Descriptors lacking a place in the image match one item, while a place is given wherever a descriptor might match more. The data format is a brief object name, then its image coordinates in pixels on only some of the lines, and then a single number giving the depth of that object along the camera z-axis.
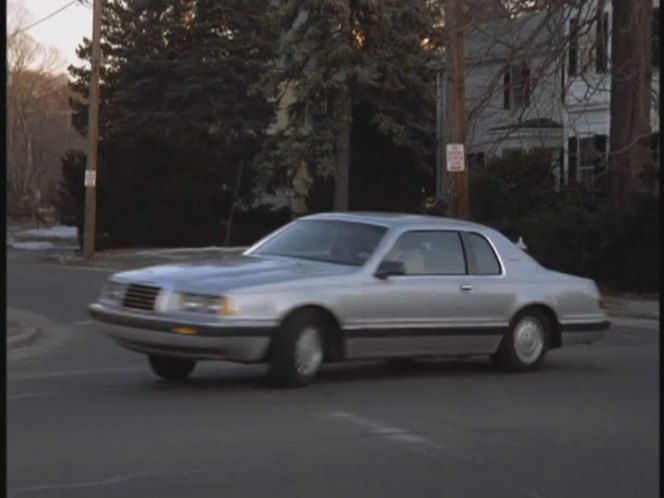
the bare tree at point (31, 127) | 85.88
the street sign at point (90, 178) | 35.22
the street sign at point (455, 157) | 23.80
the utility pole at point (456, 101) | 23.64
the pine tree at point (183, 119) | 44.62
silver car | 10.46
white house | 25.72
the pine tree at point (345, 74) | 39.72
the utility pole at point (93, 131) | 34.28
